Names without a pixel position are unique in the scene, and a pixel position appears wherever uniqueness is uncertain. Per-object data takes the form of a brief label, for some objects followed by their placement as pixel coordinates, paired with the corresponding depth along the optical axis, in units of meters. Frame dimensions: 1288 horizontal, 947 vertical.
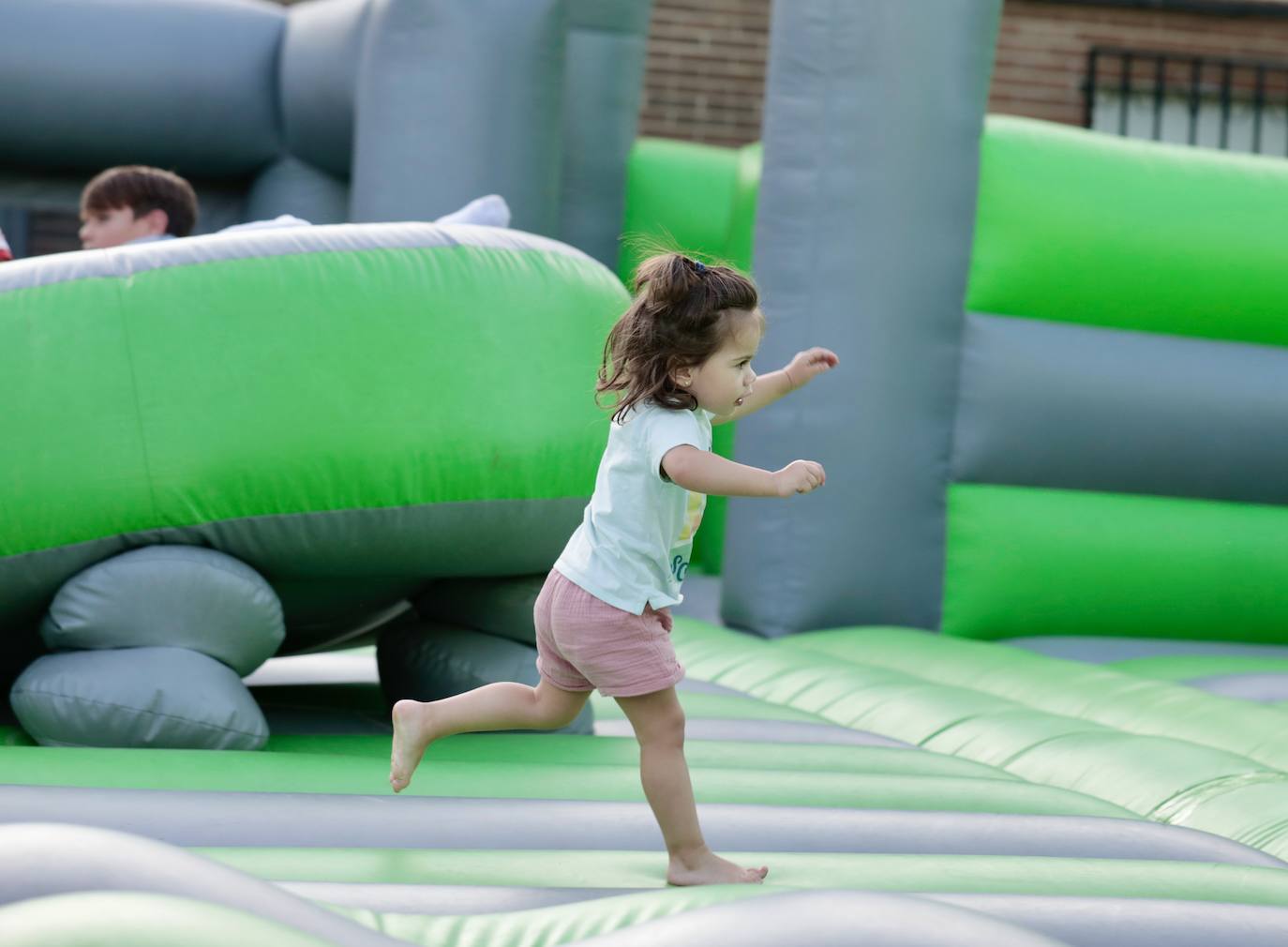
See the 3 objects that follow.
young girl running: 5.99
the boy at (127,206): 8.76
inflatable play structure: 5.82
